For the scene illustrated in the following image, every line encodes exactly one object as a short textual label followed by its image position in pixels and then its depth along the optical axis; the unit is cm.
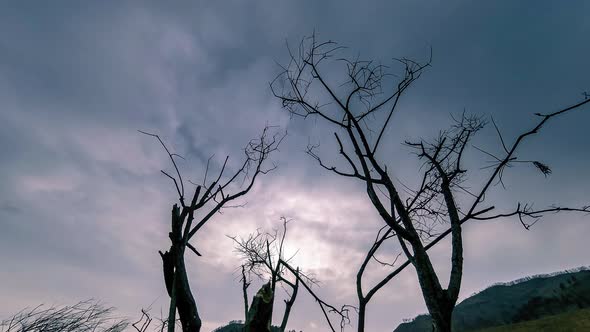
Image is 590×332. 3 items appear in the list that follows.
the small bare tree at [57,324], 728
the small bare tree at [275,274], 918
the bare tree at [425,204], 441
